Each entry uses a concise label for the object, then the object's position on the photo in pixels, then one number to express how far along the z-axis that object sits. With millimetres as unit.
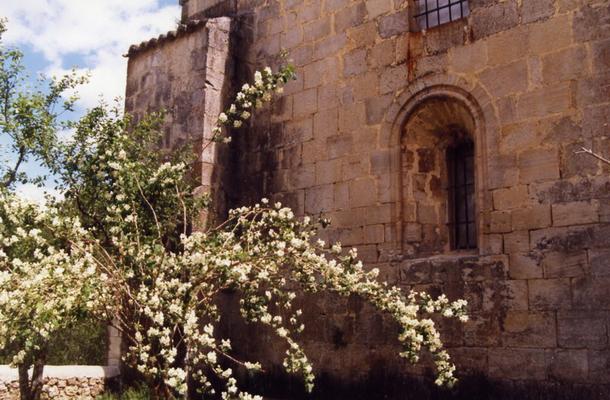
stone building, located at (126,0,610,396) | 5719
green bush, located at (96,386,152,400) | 7343
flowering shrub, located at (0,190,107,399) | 3959
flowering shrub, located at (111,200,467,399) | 4367
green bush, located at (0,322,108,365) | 13141
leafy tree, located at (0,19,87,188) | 7145
